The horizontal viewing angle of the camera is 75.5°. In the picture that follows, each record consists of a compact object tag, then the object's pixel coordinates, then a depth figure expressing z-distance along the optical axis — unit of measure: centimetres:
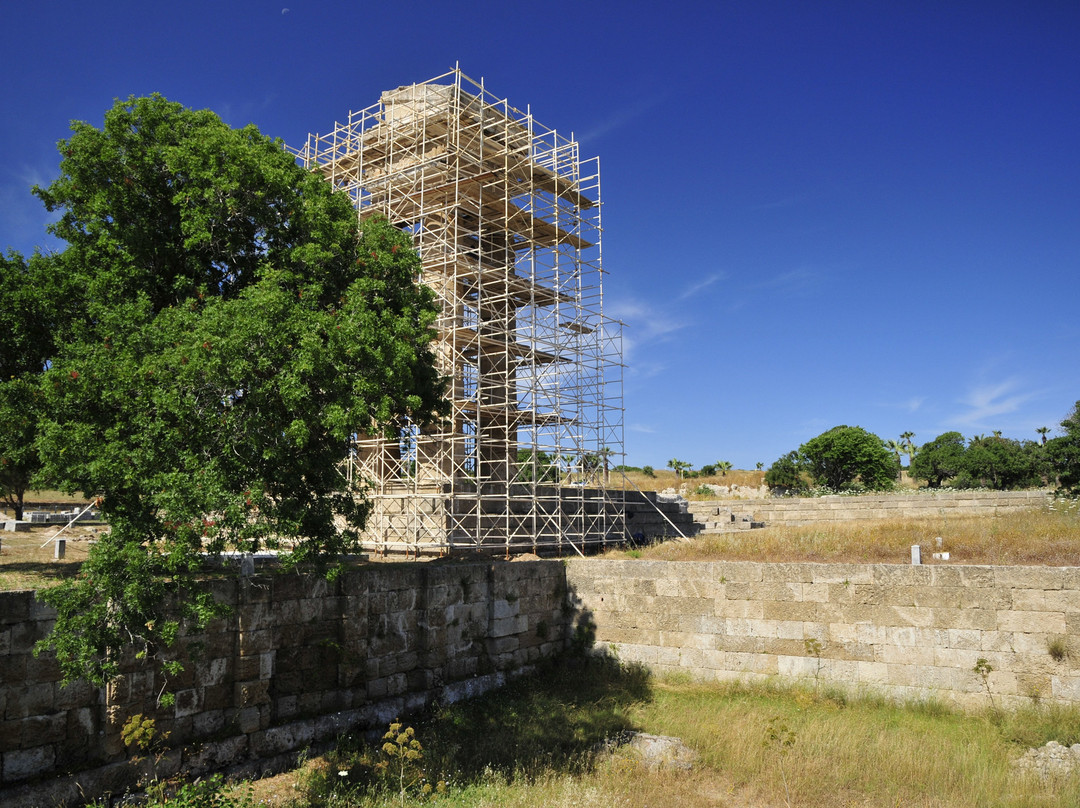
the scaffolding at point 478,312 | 1722
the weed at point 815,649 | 1071
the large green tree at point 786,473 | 4922
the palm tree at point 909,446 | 7148
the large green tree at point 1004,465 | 4594
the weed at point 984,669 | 962
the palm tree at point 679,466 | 6644
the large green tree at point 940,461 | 5281
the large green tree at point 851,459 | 4525
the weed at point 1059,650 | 923
